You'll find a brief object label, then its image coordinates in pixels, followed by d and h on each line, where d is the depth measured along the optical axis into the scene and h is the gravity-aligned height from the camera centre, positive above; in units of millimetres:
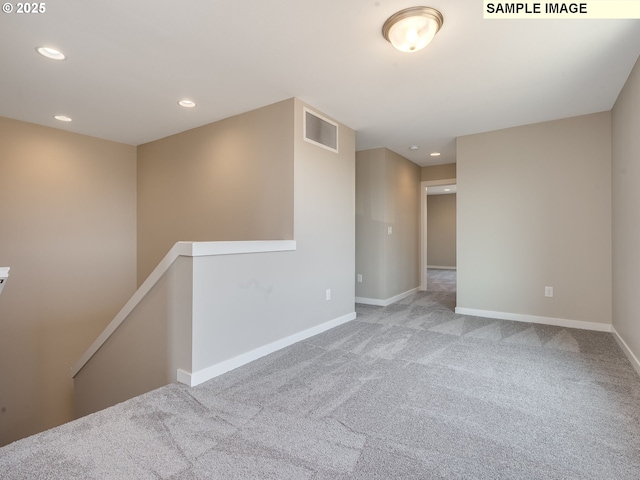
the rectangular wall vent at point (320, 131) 3282 +1189
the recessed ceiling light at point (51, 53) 2288 +1370
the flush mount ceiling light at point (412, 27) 1890 +1308
